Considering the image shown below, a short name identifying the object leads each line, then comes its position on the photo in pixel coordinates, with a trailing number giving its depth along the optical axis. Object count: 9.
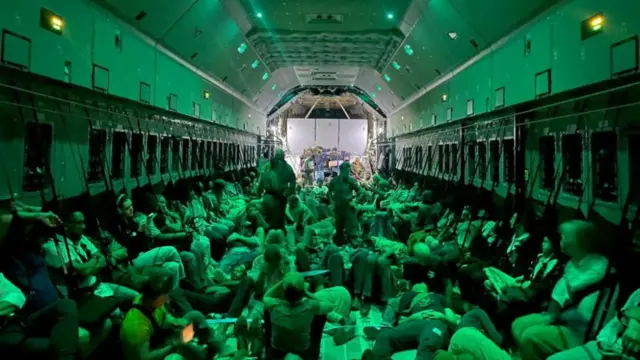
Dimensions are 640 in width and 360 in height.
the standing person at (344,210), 8.91
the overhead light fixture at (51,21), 4.88
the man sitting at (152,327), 3.31
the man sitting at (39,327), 3.15
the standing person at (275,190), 8.18
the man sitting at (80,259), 4.33
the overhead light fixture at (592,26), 4.64
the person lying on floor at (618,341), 2.66
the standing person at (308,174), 20.85
